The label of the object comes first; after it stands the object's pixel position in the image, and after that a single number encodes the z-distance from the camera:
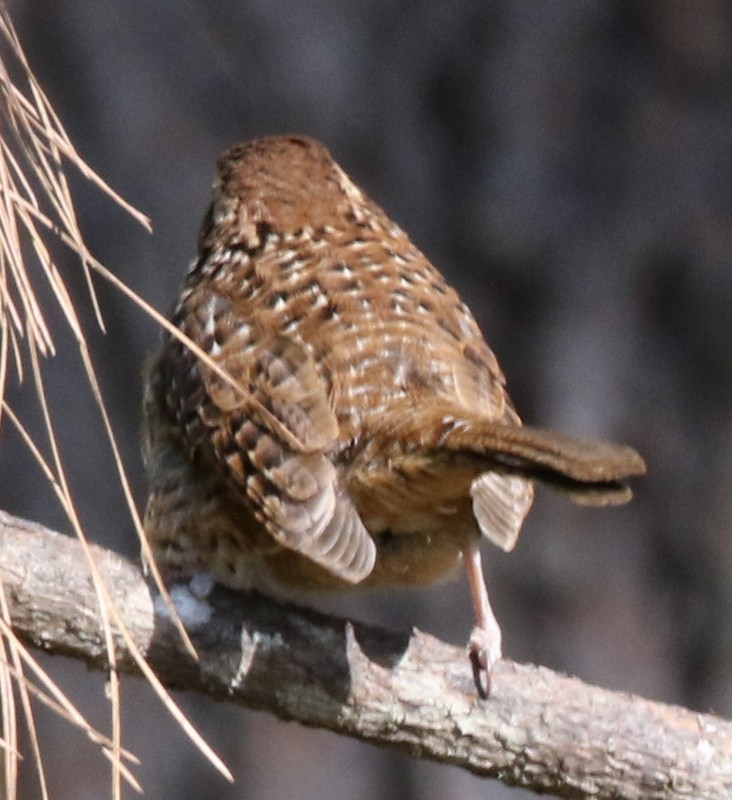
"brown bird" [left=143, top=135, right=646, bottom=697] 5.46
